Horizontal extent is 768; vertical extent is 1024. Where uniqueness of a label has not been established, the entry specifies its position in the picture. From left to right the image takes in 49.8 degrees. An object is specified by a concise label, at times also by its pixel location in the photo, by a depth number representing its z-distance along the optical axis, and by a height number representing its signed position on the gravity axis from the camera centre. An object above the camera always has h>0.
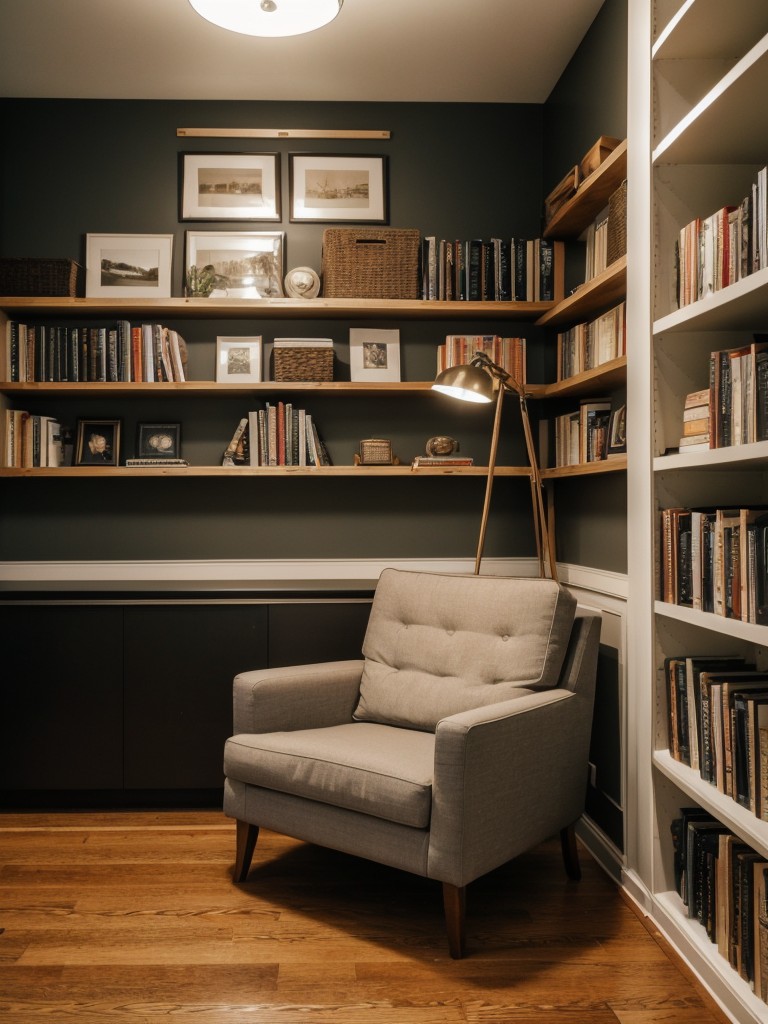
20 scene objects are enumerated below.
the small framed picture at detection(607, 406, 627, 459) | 2.62 +0.27
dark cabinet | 3.09 -0.63
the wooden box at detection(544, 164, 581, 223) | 2.88 +1.19
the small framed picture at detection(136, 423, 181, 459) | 3.50 +0.32
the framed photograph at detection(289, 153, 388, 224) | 3.57 +1.42
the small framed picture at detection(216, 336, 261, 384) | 3.48 +0.66
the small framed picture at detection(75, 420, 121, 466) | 3.47 +0.31
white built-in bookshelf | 2.08 +0.41
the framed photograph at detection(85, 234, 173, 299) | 3.51 +1.07
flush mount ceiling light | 2.36 +1.46
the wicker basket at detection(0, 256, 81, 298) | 3.29 +0.96
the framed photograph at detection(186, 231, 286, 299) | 3.50 +1.09
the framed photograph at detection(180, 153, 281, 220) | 3.55 +1.42
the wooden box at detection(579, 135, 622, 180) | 2.63 +1.17
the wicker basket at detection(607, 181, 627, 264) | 2.46 +0.88
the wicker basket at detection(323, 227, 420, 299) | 3.34 +1.02
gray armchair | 2.05 -0.63
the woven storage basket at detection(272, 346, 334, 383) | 3.33 +0.61
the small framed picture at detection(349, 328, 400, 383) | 3.54 +0.67
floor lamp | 2.73 +0.42
